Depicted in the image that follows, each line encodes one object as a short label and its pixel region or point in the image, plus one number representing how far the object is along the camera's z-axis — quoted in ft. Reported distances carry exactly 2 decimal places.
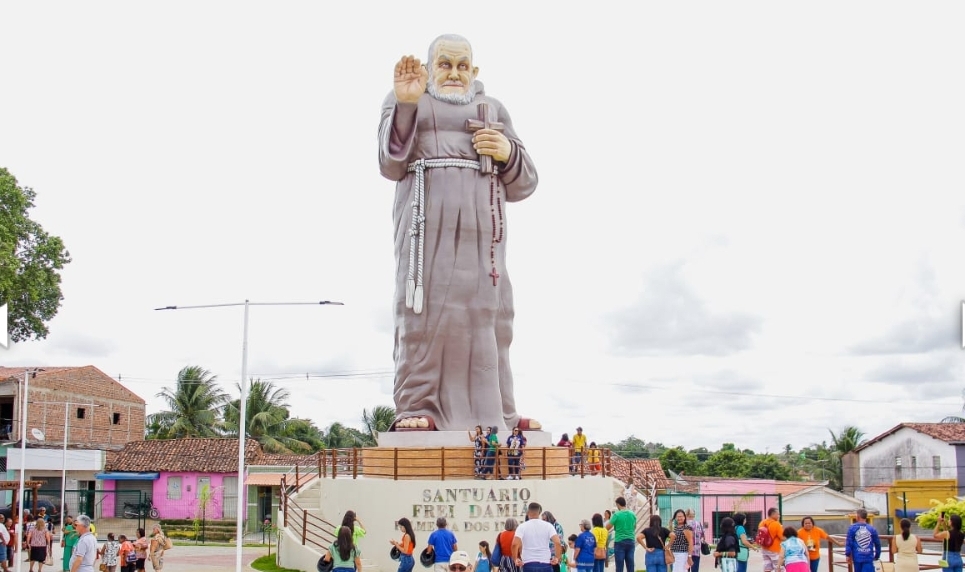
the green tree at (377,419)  158.40
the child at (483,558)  38.04
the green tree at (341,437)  171.48
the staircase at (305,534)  57.72
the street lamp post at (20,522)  57.11
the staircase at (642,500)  65.21
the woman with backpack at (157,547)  52.54
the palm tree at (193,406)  150.20
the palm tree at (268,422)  146.00
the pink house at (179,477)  119.55
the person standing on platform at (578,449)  64.08
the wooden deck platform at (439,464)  57.41
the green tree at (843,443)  172.86
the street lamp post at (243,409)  57.00
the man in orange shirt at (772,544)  44.21
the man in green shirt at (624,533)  43.75
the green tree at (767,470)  176.76
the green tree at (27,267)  103.04
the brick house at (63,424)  120.06
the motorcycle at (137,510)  116.78
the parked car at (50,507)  108.13
